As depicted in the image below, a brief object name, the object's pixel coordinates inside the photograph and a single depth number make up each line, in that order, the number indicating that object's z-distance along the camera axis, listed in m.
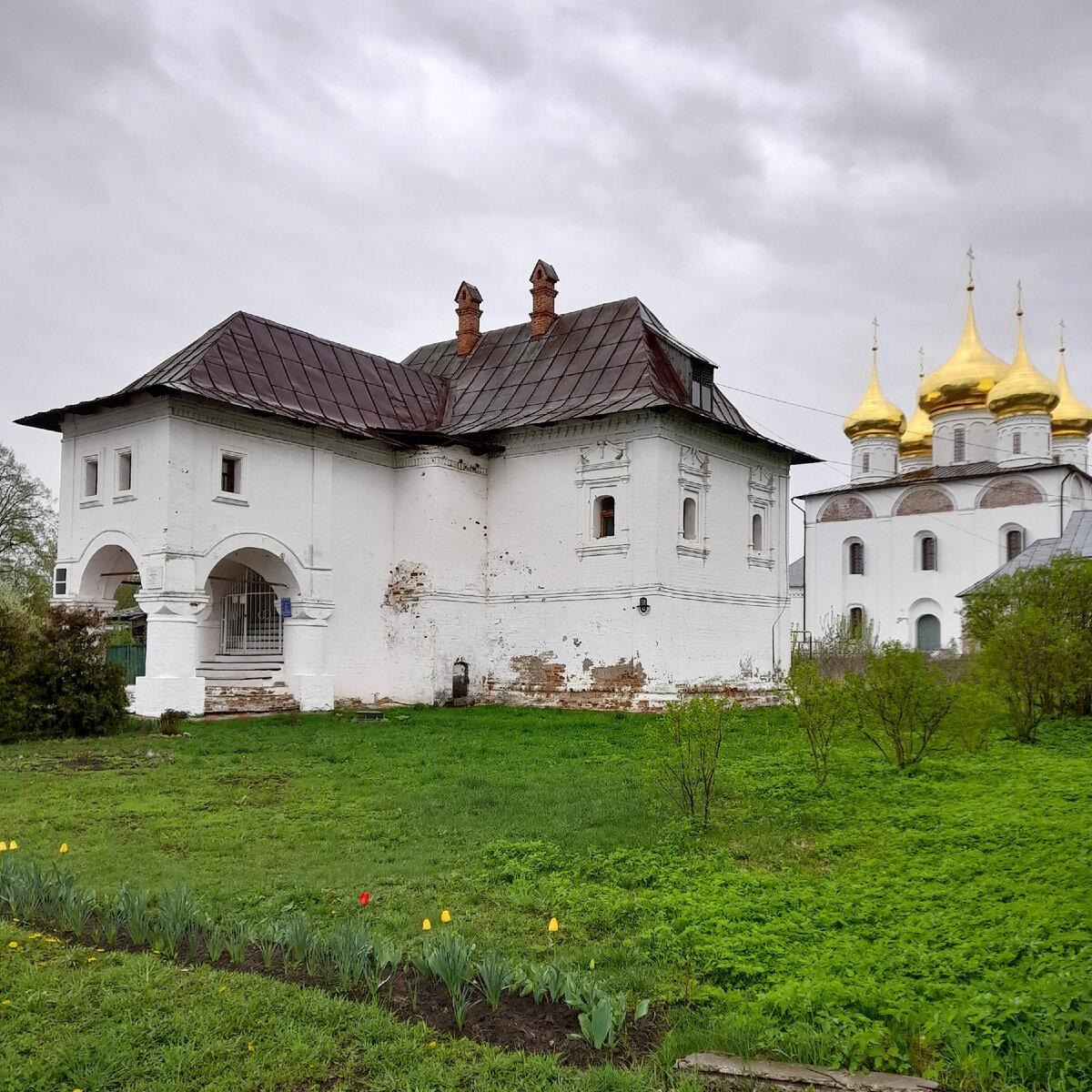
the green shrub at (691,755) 7.46
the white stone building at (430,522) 16.44
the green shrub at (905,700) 9.60
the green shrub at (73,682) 12.90
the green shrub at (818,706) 9.14
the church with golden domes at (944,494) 34.72
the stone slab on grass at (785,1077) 3.17
